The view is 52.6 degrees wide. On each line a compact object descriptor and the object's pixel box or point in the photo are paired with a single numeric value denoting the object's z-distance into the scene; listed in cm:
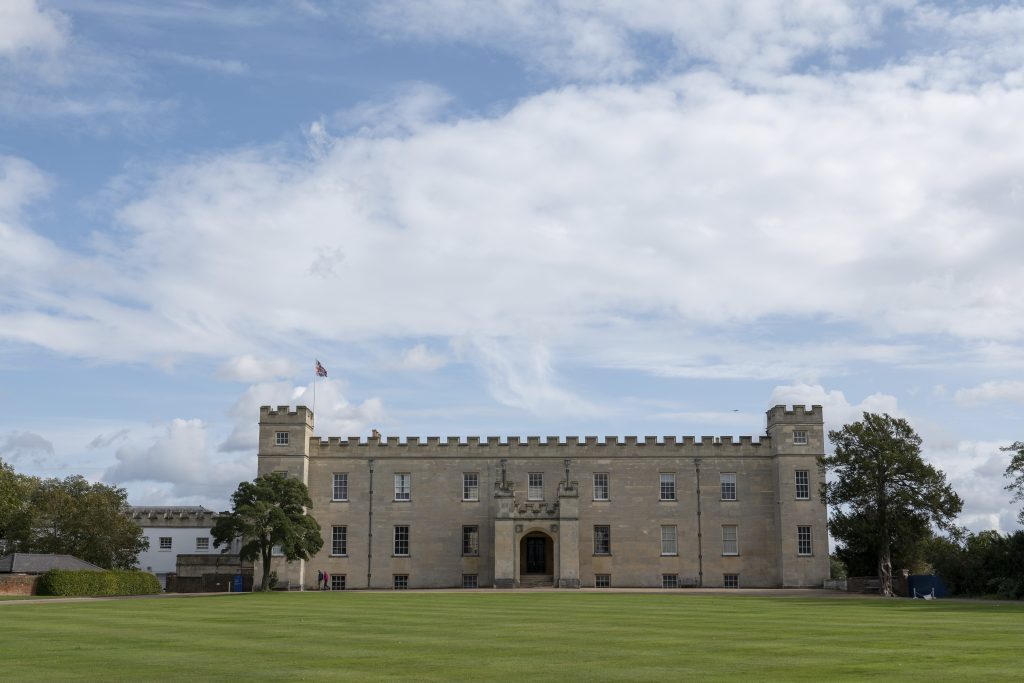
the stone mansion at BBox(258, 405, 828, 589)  6328
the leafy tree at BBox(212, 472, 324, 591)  5153
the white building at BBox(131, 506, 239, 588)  7425
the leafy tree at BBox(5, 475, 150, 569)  6581
